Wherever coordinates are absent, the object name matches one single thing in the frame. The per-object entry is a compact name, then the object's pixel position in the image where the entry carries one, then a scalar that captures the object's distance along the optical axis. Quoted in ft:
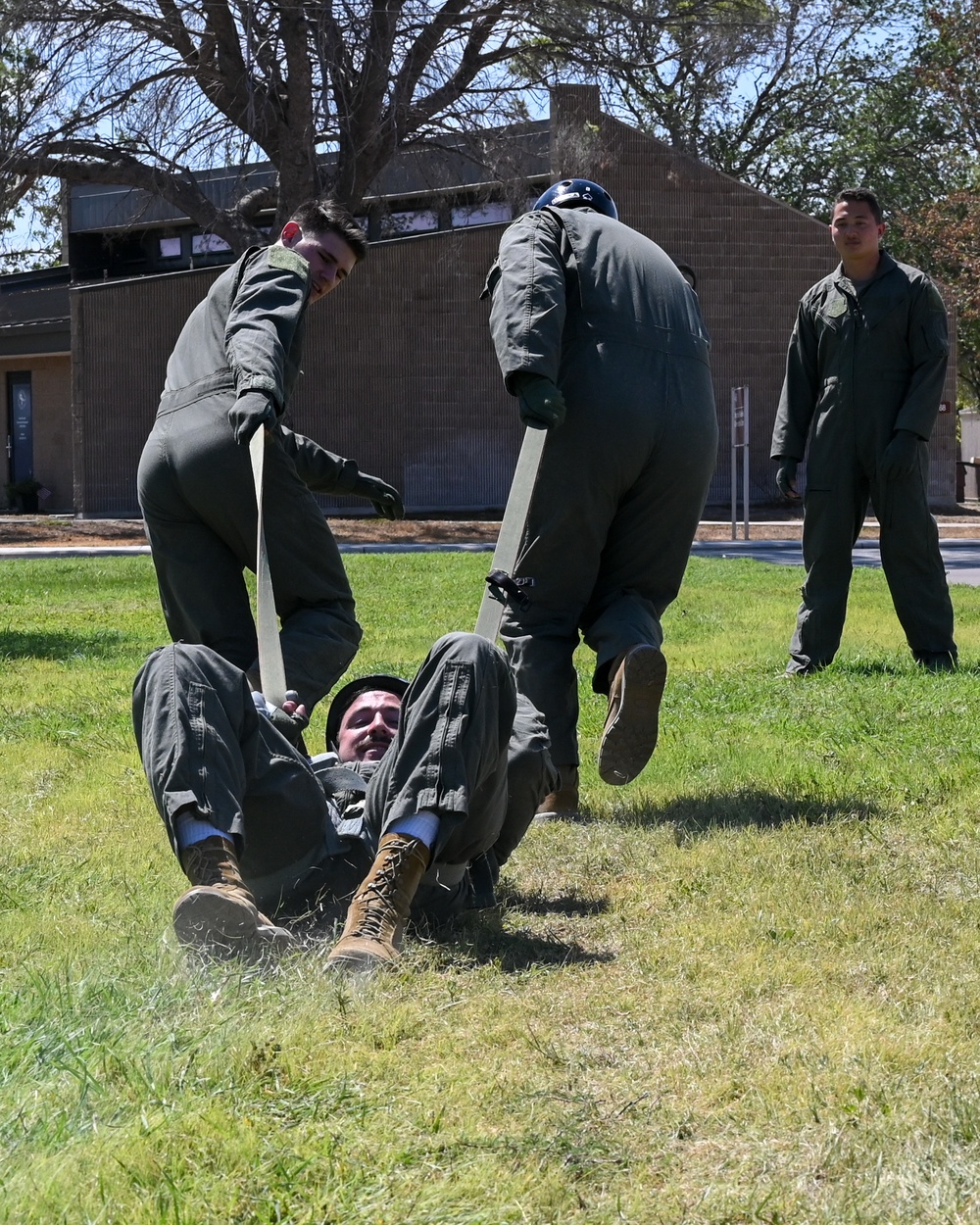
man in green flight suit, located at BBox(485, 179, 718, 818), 16.10
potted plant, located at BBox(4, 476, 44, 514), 108.58
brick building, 92.84
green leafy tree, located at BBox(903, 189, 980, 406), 102.32
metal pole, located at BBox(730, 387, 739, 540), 74.18
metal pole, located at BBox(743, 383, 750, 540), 73.46
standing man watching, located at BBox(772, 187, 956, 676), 24.99
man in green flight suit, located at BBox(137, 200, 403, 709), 15.90
